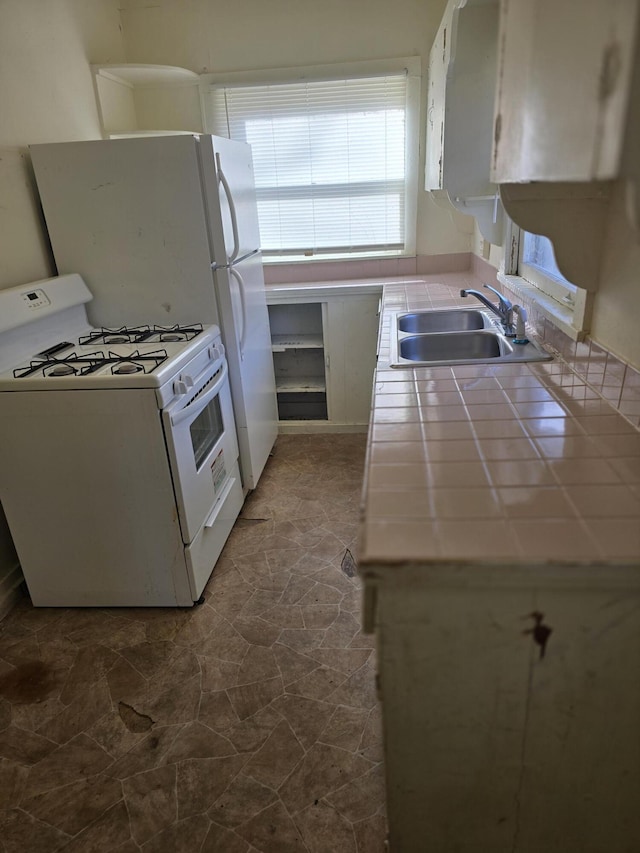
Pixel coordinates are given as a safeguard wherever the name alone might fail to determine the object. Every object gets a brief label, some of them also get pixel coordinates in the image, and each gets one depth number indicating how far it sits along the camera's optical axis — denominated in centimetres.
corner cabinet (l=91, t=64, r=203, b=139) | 310
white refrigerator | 228
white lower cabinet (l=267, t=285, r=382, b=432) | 335
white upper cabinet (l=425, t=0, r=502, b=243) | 179
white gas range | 189
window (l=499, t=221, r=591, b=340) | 158
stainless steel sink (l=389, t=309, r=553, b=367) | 187
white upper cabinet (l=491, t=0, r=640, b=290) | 67
